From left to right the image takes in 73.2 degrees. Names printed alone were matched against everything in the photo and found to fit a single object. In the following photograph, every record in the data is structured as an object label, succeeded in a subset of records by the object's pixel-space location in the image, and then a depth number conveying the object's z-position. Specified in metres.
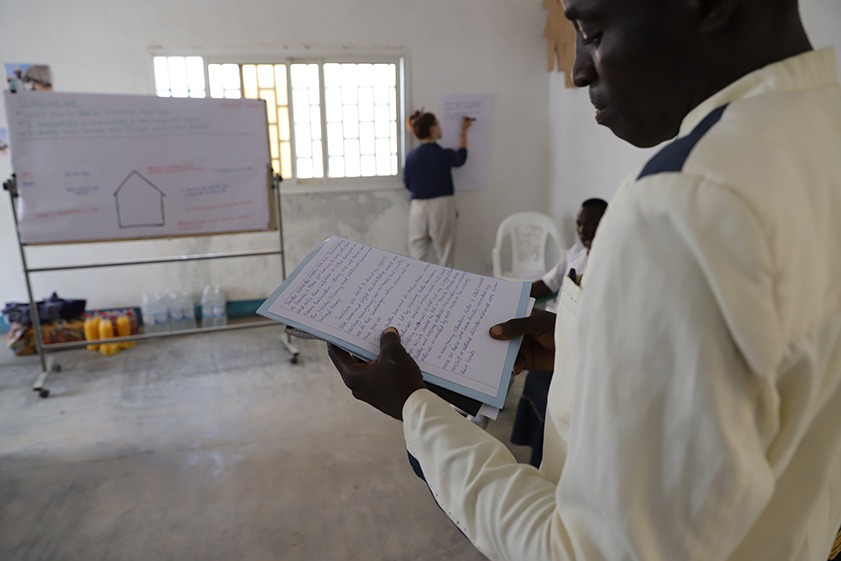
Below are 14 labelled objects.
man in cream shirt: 0.34
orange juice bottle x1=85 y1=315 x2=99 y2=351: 3.74
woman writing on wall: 4.15
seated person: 2.07
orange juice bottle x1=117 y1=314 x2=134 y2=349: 3.83
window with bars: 4.07
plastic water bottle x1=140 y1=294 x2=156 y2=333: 4.09
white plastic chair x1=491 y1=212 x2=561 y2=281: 4.19
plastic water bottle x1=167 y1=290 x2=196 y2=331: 4.16
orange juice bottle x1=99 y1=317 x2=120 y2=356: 3.73
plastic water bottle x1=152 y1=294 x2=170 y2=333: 4.11
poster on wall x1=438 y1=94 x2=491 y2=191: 4.38
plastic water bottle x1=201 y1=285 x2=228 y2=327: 4.18
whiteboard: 2.94
